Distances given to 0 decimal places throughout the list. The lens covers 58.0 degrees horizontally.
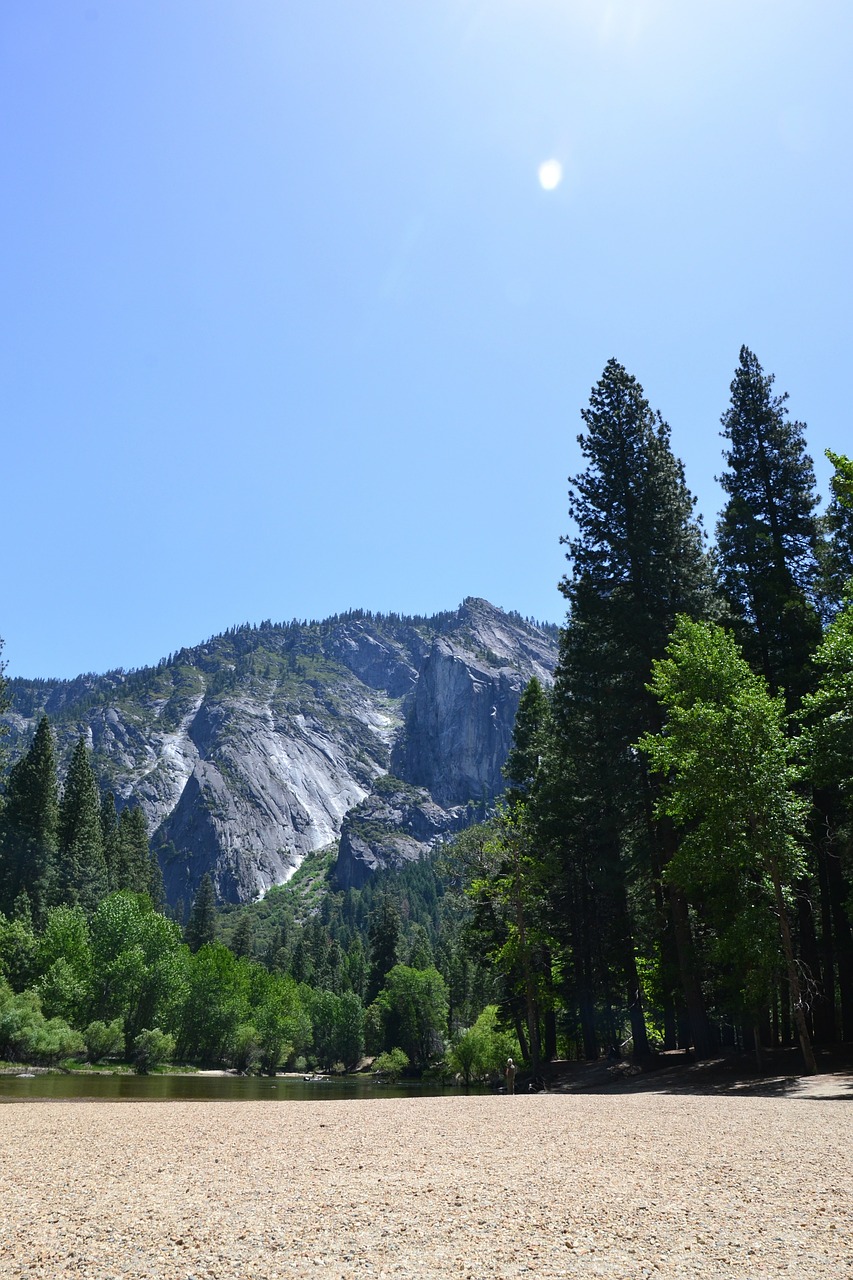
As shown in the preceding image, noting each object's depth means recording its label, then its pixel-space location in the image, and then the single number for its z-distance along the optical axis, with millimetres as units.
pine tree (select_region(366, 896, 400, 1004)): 82438
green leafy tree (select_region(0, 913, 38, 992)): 49500
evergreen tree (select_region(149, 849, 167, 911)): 85438
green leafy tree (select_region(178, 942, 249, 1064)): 63606
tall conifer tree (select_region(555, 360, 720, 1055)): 25734
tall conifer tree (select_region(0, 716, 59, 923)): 57094
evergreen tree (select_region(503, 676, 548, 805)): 37312
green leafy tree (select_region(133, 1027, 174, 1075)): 49375
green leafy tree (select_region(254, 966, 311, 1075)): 70125
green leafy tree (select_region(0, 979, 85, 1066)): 41438
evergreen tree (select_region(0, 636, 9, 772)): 38556
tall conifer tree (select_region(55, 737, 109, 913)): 63156
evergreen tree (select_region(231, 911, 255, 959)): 105375
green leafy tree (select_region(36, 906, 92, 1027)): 50281
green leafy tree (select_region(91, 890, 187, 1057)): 54156
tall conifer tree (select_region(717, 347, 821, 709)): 26266
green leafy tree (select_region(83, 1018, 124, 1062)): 47562
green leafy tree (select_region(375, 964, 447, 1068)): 74062
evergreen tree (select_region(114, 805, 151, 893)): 76688
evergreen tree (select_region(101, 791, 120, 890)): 73812
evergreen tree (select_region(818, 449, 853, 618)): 24891
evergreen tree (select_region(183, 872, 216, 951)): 95062
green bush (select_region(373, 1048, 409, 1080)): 58781
